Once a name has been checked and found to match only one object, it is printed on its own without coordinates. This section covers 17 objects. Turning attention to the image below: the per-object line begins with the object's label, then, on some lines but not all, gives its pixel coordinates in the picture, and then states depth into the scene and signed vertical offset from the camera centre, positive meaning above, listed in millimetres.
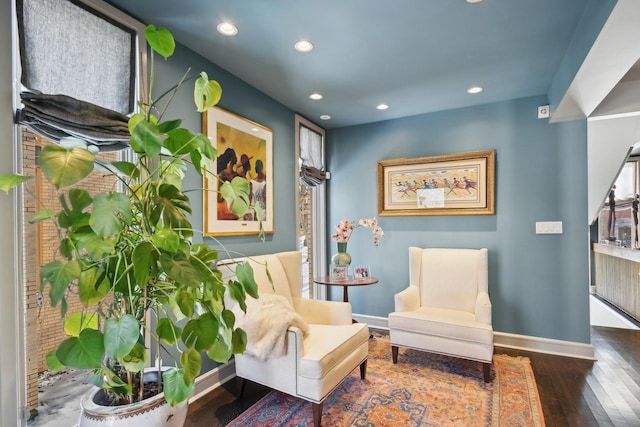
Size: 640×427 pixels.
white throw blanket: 1953 -701
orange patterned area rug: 2027 -1320
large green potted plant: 923 -164
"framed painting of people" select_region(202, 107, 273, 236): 2523 +417
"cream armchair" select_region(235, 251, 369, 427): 1929 -900
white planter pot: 1054 -667
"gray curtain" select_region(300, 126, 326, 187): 3758 +659
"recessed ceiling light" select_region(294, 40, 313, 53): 2244 +1187
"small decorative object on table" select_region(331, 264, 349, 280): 3309 -615
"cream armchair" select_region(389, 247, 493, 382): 2525 -898
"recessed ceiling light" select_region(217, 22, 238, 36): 2043 +1197
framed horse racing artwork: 3400 +296
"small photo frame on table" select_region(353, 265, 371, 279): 3373 -631
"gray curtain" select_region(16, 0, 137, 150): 1547 +774
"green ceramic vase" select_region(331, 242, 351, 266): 3311 -461
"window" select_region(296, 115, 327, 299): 3746 +125
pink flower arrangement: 3312 -183
